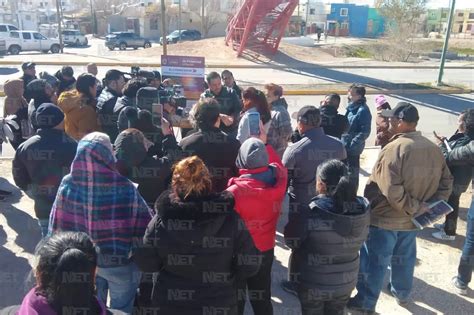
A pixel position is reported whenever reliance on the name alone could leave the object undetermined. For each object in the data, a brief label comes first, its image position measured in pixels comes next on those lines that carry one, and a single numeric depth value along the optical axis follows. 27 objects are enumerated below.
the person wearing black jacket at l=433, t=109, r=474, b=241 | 4.51
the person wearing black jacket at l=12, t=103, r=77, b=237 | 3.59
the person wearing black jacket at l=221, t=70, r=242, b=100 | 6.98
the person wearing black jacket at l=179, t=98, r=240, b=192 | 3.58
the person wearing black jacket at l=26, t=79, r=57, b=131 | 5.45
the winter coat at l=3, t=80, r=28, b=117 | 5.82
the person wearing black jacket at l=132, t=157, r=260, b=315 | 2.40
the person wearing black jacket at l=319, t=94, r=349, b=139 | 5.14
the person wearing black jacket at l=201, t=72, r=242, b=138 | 5.93
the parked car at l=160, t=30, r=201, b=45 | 36.94
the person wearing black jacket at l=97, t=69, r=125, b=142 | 5.32
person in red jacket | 2.90
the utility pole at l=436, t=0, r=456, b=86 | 15.78
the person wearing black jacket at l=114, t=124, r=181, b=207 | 3.31
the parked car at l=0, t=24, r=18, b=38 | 28.33
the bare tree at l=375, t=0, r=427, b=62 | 31.93
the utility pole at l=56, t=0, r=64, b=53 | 28.30
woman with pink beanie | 4.52
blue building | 55.75
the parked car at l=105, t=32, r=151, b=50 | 34.56
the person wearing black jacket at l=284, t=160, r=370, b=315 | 2.89
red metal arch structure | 24.23
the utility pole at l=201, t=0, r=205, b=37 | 43.79
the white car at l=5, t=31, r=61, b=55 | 28.41
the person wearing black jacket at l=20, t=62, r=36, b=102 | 7.36
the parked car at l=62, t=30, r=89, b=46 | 36.38
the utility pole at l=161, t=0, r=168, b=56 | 18.13
